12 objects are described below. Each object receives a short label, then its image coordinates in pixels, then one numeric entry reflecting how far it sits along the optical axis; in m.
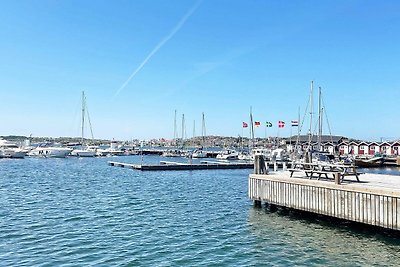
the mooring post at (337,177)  19.89
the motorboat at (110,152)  136.98
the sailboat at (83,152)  125.44
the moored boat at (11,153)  112.06
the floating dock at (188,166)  68.50
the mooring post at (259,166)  26.22
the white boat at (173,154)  130.41
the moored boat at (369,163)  78.56
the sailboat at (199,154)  118.88
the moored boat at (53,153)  117.19
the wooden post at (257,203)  25.95
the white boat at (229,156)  103.63
